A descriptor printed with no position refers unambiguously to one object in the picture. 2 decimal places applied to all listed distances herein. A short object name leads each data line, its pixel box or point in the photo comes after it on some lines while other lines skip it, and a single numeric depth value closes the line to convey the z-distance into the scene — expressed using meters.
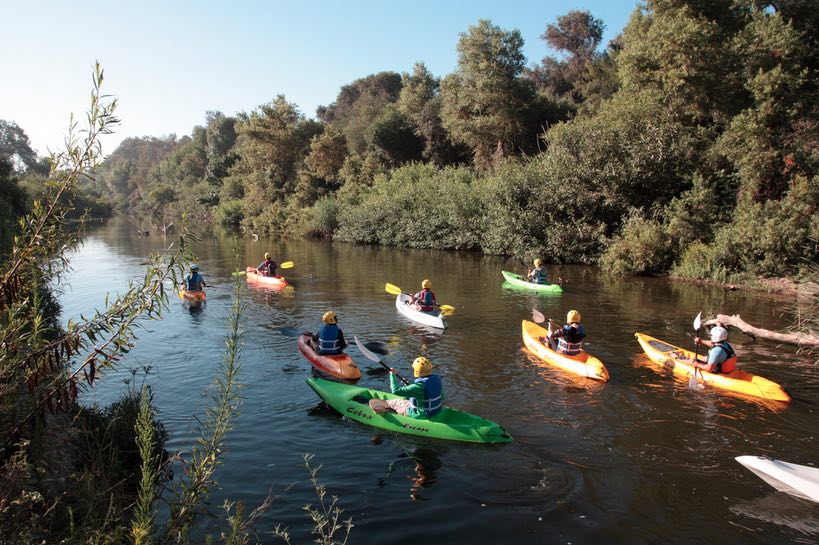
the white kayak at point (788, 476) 6.60
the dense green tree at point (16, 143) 62.63
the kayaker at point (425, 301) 15.30
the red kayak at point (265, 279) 21.02
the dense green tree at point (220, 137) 72.25
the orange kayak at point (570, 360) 10.66
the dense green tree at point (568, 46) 50.00
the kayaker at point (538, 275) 19.52
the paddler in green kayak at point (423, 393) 8.29
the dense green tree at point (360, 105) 53.38
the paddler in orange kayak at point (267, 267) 21.83
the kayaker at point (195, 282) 17.50
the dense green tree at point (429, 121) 44.97
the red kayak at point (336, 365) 10.80
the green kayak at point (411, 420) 8.07
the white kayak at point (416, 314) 14.73
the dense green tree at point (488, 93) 37.25
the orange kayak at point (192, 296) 17.19
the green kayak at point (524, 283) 19.14
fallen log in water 9.48
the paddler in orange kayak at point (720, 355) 10.24
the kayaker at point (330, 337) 11.11
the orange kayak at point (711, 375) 9.64
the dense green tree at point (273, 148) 52.94
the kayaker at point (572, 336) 11.30
